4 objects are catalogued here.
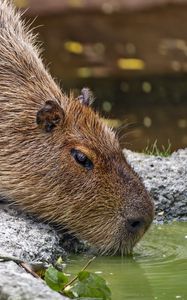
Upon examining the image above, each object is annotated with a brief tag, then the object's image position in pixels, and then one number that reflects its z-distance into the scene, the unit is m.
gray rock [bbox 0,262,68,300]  9.84
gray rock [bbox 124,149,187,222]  15.43
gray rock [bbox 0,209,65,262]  12.59
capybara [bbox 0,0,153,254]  13.41
